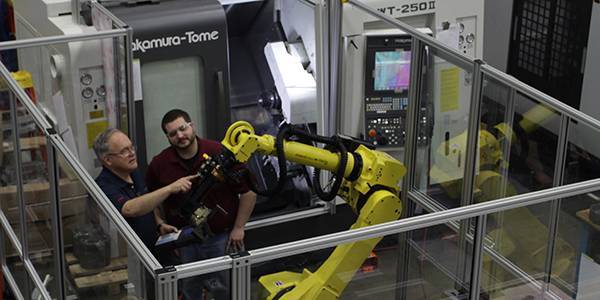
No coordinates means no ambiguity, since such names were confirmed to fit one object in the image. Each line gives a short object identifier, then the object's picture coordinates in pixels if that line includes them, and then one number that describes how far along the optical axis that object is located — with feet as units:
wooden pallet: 13.52
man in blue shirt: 16.46
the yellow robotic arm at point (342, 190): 15.74
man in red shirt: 17.83
